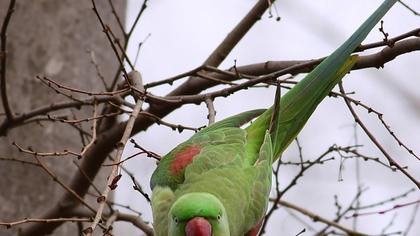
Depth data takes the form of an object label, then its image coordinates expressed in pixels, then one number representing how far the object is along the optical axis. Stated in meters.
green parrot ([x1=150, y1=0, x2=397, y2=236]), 4.86
